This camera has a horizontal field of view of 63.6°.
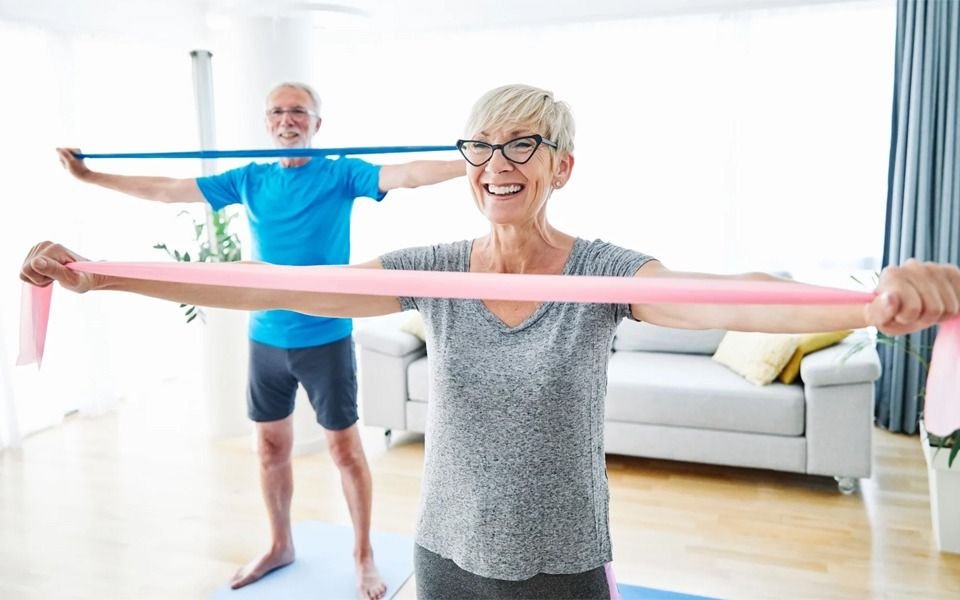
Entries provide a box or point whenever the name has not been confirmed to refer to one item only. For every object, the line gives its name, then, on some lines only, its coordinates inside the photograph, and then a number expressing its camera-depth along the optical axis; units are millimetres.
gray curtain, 3980
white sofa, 3389
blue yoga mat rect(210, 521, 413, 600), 2738
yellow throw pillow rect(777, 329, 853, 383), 3623
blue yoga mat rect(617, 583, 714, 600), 2652
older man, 2592
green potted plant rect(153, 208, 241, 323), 4133
